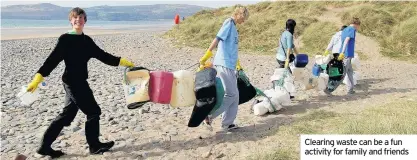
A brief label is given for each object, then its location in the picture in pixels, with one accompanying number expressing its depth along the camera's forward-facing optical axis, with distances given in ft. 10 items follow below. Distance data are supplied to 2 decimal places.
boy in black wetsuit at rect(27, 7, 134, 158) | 15.76
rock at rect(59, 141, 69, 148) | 18.63
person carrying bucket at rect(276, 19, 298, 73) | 24.00
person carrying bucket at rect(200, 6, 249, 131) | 18.43
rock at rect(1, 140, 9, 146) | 19.53
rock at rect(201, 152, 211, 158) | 16.88
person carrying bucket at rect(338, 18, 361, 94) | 27.27
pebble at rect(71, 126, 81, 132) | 21.45
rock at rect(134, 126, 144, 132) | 21.07
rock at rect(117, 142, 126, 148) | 18.48
